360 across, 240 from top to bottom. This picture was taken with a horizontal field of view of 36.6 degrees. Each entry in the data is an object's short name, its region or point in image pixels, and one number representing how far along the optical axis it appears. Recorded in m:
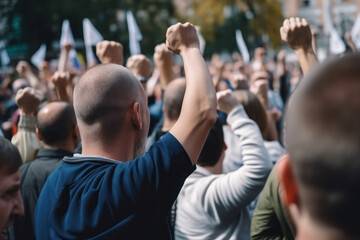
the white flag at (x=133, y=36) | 7.91
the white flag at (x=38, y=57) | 10.36
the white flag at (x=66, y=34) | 9.46
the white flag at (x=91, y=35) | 8.84
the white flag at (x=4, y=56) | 13.94
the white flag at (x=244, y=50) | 11.72
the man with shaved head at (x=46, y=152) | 3.27
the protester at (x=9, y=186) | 1.96
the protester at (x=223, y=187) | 2.87
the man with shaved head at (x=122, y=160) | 1.91
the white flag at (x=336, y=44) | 8.51
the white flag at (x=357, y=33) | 9.63
